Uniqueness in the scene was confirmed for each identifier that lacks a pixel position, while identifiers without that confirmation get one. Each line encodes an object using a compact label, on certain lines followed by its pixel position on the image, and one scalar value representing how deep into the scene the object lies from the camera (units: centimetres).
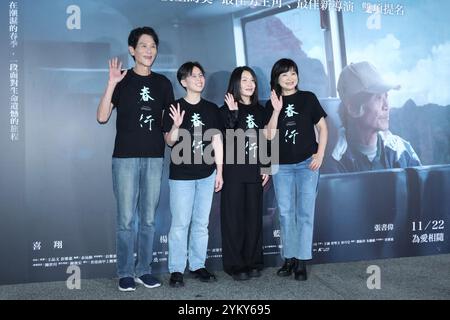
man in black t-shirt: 266
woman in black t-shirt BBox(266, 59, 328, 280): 288
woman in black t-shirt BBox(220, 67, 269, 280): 286
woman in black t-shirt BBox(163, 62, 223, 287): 274
